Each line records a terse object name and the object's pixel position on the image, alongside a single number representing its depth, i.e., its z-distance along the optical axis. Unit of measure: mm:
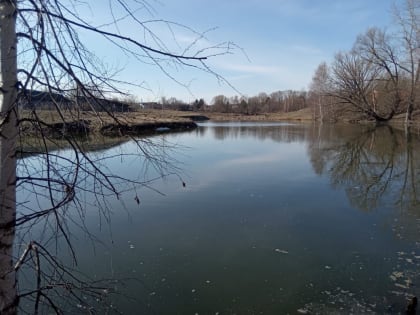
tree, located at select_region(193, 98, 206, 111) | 84312
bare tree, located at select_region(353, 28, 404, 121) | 39281
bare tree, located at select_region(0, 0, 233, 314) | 1369
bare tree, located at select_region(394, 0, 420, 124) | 31647
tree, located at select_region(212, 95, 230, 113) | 90644
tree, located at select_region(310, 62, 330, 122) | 48750
